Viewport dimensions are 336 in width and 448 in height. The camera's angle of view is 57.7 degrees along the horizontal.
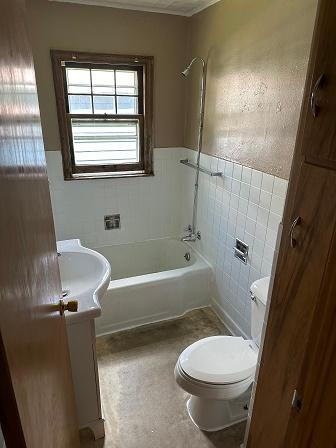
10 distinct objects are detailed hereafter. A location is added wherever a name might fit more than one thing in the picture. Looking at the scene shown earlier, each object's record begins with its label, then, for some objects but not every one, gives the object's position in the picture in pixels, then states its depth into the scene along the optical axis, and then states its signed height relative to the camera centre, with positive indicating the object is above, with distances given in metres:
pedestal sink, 1.36 -0.95
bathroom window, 2.43 -0.04
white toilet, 1.49 -1.23
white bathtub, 2.32 -1.40
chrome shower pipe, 2.39 -0.25
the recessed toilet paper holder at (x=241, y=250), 2.11 -0.93
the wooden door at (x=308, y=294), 0.70 -0.45
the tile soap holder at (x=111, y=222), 2.89 -1.02
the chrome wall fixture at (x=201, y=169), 2.31 -0.46
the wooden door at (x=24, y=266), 0.53 -0.32
